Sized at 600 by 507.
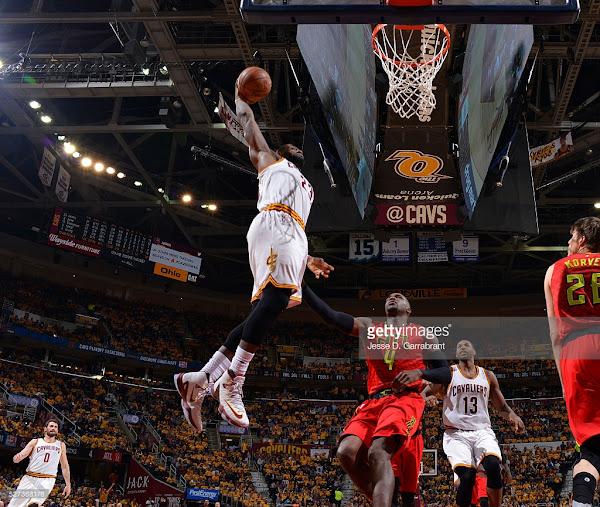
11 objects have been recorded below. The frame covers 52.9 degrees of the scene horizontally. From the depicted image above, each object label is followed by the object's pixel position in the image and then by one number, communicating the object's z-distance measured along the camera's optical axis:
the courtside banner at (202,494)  21.80
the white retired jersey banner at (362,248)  18.72
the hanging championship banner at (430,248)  20.31
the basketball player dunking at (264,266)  3.96
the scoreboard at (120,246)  24.11
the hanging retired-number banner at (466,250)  20.40
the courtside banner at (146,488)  22.11
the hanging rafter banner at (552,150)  16.17
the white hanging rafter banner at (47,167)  21.12
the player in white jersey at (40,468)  9.54
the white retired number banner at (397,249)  19.02
